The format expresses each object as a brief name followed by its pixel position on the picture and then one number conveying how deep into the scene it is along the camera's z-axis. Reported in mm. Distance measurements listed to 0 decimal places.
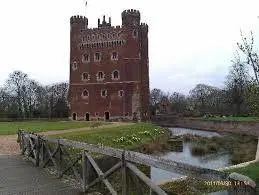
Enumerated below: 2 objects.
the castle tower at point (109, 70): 35681
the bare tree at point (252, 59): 7833
